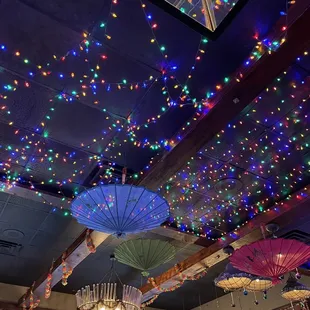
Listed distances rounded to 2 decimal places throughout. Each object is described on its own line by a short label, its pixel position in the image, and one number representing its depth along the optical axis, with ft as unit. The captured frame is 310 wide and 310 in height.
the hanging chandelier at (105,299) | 13.08
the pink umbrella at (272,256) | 13.88
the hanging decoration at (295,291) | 17.80
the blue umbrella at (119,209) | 11.25
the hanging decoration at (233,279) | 17.06
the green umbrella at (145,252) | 17.38
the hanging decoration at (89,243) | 17.58
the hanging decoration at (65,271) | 20.02
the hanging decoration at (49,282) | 21.08
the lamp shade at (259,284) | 17.76
